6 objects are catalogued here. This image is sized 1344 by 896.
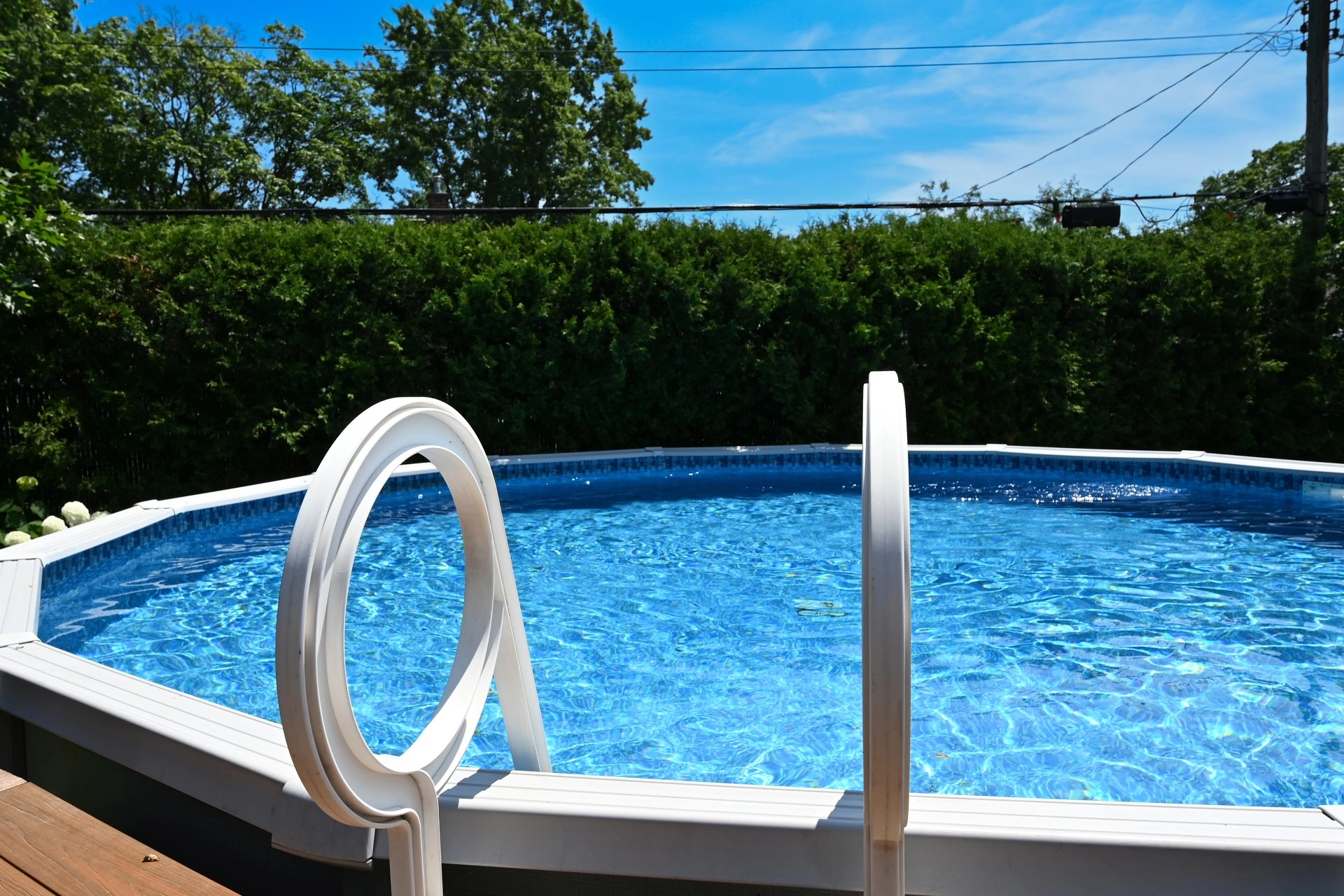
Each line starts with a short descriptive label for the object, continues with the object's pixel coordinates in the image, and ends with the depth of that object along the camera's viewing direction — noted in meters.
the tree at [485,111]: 29.17
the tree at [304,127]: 29.19
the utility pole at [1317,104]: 12.68
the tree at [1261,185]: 13.38
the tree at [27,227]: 8.04
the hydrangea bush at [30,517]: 6.82
